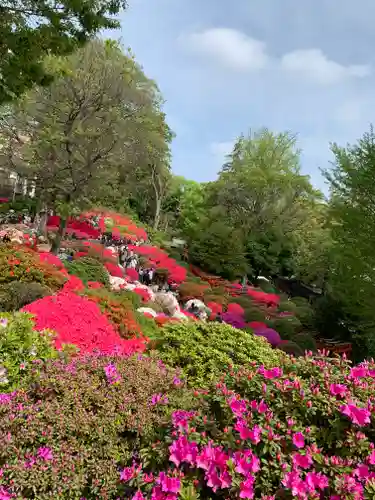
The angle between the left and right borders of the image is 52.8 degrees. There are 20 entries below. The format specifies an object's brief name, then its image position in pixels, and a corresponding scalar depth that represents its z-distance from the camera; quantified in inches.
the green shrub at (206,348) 243.0
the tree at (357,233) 489.1
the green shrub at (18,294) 357.7
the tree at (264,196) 1088.2
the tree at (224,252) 1044.5
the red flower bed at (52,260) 485.9
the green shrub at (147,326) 373.4
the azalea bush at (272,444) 93.8
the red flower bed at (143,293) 549.5
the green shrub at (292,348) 468.4
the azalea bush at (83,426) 110.9
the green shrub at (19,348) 179.0
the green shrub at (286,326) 608.4
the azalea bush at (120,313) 336.2
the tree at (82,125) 657.0
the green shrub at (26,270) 393.7
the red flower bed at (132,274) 746.6
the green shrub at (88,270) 540.1
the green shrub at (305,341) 526.6
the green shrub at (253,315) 652.9
